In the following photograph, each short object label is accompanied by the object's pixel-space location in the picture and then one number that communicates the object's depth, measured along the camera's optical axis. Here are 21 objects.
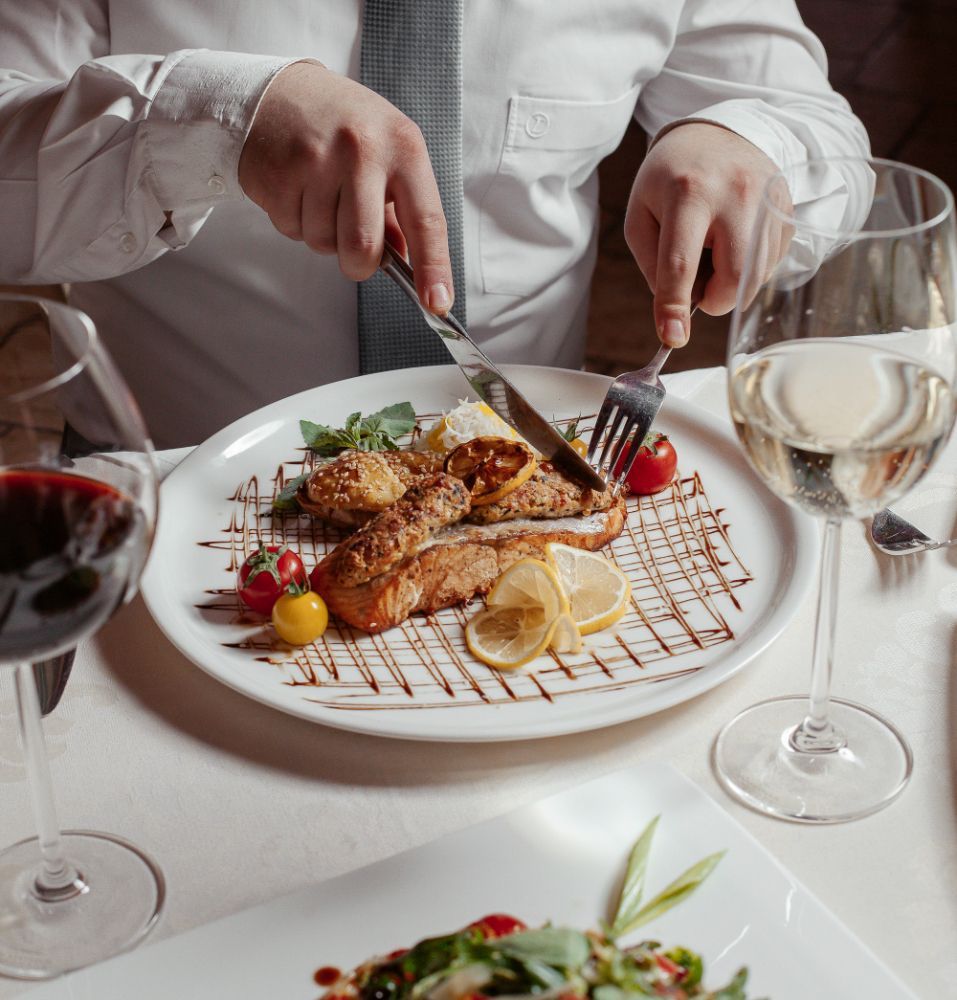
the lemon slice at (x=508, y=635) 1.10
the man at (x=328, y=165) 1.41
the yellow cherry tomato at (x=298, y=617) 1.12
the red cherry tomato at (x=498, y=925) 0.75
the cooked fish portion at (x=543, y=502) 1.35
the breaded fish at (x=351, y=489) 1.33
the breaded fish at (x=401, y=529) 1.20
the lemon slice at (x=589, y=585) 1.15
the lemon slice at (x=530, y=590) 1.12
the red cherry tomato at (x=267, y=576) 1.15
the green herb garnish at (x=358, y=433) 1.46
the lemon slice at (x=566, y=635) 1.11
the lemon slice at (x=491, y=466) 1.35
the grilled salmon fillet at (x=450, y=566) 1.16
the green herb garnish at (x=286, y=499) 1.36
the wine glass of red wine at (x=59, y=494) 0.67
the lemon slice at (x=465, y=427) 1.47
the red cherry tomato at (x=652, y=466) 1.38
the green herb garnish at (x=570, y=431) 1.49
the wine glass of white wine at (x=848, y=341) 0.77
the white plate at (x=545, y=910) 0.73
